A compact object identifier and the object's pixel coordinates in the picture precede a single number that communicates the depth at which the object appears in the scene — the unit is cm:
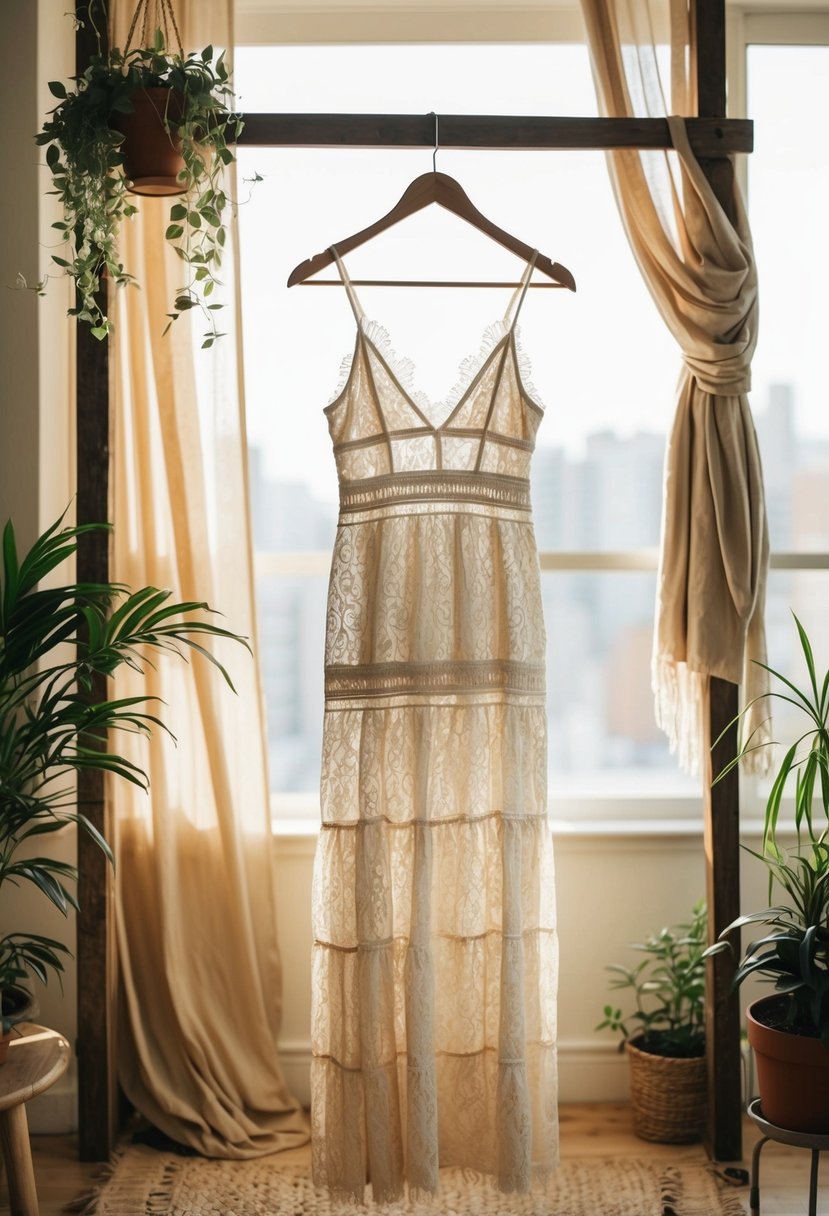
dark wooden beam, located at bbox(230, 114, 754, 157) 226
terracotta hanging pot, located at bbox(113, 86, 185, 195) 208
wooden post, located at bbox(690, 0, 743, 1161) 239
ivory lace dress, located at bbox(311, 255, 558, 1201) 208
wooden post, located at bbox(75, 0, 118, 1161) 239
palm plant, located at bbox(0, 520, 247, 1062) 211
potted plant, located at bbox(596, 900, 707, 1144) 255
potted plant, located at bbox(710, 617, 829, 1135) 212
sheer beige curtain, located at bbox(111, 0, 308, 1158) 258
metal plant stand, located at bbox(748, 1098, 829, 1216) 209
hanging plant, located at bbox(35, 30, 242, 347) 207
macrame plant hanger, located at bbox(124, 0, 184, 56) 246
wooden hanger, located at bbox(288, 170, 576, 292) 218
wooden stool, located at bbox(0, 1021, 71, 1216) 199
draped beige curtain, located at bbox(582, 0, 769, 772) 239
